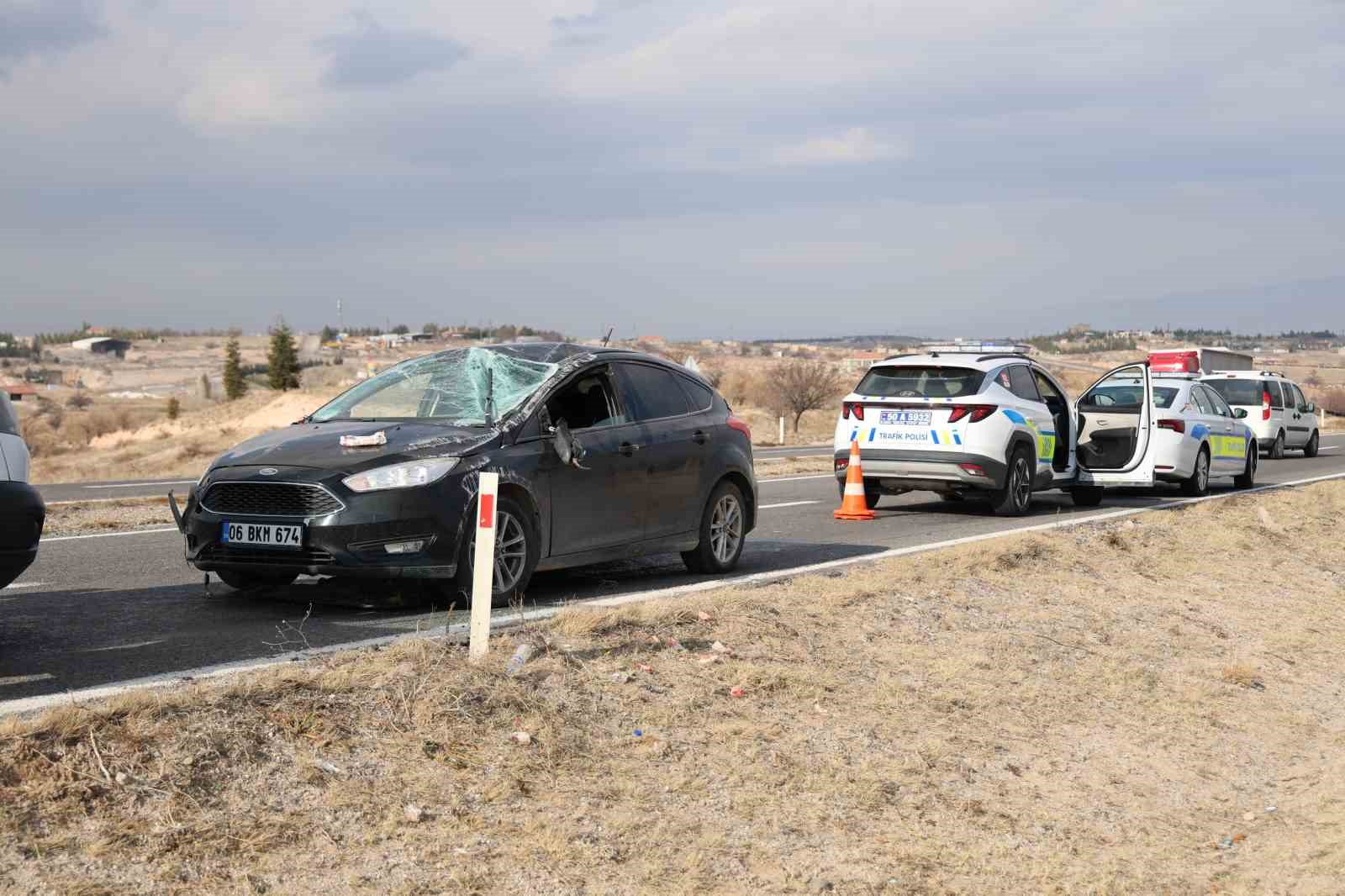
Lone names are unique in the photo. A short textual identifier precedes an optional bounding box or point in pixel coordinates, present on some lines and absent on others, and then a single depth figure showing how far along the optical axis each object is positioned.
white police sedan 18.19
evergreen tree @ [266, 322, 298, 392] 116.44
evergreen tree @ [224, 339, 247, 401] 124.38
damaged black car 7.83
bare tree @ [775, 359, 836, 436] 68.19
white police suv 15.14
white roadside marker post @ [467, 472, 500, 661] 6.69
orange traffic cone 15.46
